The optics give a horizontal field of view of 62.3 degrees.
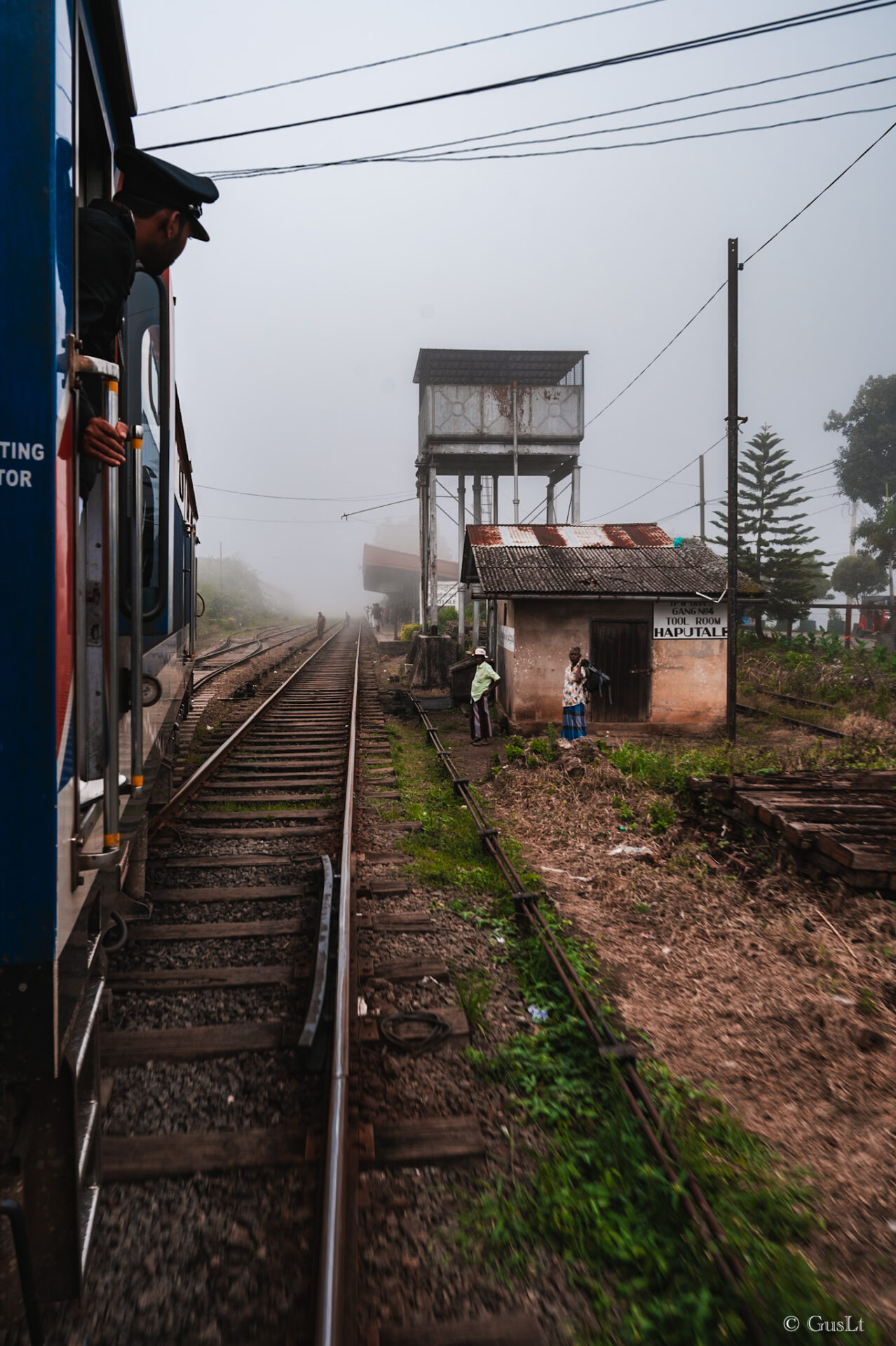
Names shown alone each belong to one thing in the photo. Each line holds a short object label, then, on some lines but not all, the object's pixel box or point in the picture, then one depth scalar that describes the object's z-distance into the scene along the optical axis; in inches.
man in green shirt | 477.7
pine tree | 1248.2
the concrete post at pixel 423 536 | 872.9
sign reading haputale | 562.3
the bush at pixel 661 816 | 292.7
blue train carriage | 67.8
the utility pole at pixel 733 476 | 483.8
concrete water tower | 842.8
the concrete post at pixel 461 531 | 828.4
